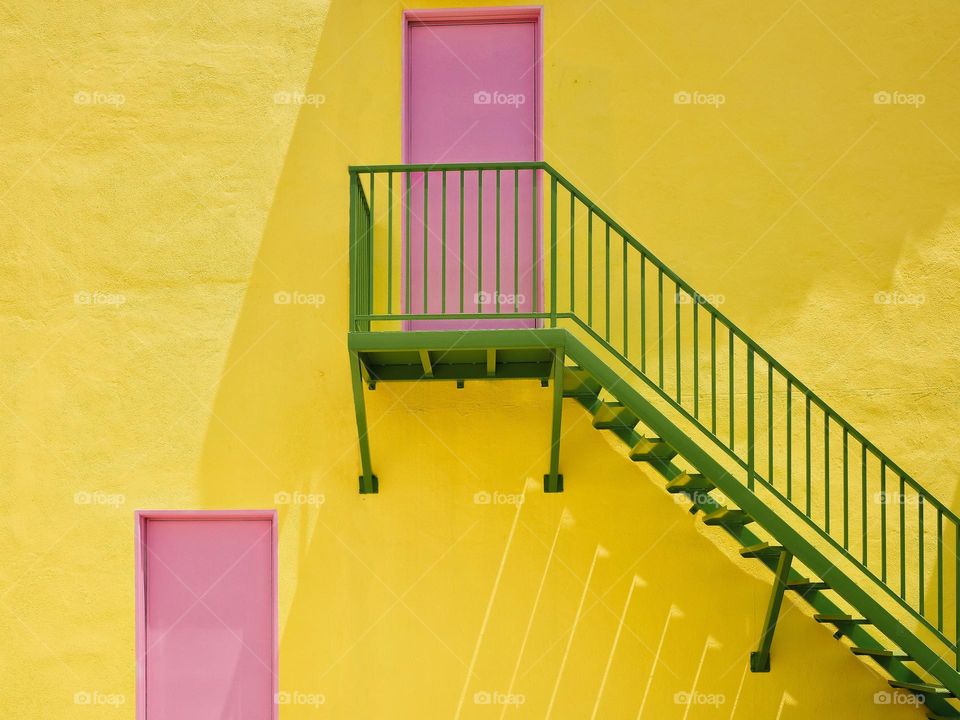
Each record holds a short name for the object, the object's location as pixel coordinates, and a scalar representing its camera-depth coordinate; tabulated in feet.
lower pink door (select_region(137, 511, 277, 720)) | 23.11
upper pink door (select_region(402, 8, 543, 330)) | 24.13
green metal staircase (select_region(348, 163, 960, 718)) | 20.08
